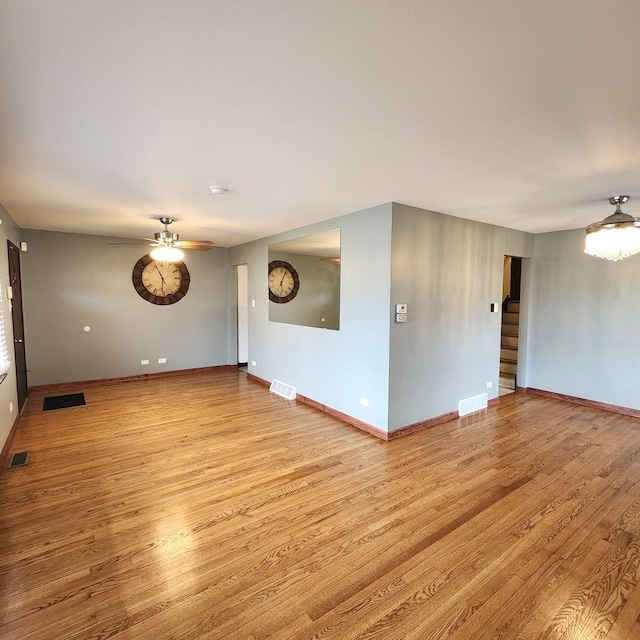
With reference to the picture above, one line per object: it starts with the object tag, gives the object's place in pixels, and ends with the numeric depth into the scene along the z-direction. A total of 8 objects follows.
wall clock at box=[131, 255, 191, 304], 6.32
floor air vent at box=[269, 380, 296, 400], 5.34
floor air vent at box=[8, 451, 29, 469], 3.19
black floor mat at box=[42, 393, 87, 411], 4.89
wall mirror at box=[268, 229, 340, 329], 4.54
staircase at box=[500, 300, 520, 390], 6.06
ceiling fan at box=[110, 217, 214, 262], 4.63
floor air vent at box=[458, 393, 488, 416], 4.62
